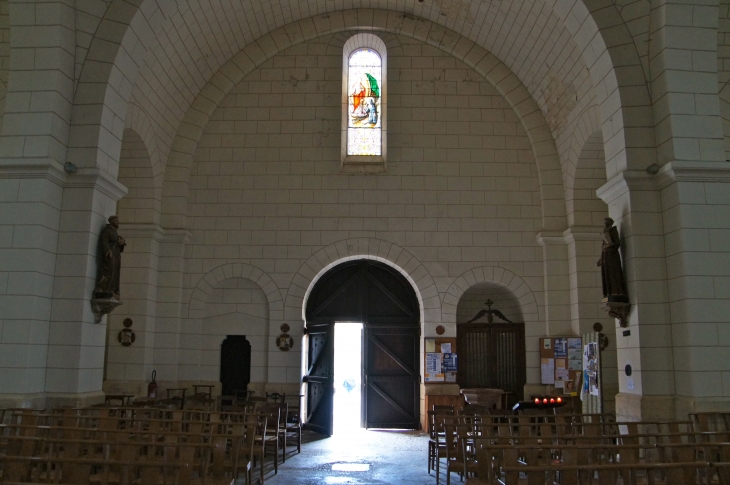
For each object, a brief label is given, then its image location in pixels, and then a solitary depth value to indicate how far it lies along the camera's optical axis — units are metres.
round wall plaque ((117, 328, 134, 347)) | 11.09
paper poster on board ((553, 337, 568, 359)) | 11.26
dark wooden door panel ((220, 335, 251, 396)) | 11.90
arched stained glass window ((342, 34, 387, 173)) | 12.49
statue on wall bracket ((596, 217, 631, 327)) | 7.86
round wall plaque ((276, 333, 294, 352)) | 11.62
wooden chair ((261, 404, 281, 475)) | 8.25
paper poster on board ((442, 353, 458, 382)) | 11.55
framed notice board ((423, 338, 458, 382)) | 11.53
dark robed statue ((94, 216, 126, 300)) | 8.06
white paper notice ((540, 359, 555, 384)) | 11.34
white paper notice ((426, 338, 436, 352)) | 11.59
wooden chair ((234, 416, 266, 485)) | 5.98
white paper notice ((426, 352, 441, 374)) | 11.54
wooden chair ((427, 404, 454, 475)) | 7.61
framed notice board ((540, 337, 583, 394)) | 11.09
